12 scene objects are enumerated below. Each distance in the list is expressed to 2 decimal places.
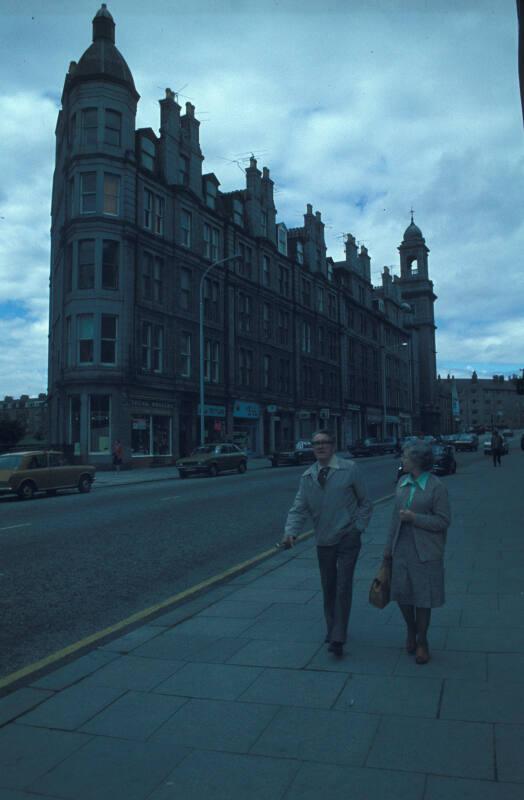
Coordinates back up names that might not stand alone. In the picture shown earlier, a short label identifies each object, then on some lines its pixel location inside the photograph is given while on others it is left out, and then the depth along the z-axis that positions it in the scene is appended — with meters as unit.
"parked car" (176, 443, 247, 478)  28.81
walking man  5.04
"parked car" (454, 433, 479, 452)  54.88
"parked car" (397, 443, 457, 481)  26.36
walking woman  4.75
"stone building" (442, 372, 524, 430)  176.38
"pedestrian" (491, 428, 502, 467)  31.35
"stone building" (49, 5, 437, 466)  32.69
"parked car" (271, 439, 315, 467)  36.50
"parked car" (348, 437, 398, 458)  47.28
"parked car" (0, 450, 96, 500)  19.95
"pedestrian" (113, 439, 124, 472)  31.52
